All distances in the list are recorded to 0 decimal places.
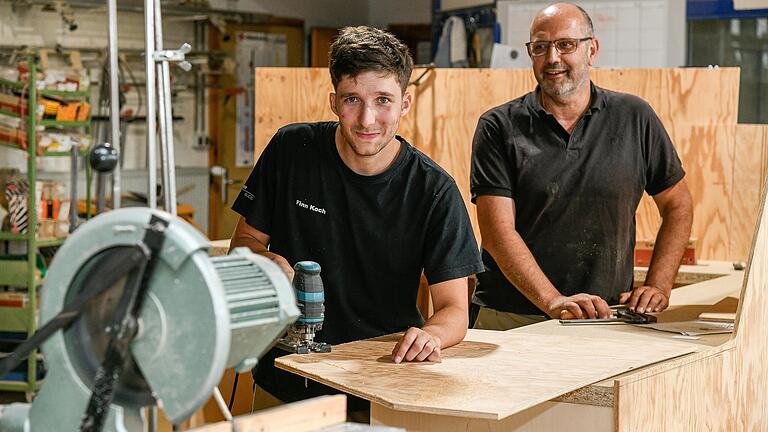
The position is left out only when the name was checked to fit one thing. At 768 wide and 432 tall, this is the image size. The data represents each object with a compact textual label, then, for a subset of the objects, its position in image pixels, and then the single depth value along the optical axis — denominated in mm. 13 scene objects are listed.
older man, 3365
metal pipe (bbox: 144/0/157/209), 1559
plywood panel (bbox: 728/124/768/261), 4695
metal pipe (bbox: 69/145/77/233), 1545
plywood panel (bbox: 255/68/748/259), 4773
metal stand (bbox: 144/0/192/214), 1555
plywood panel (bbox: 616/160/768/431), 2291
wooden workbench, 2160
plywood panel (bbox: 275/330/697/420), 2082
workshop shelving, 6135
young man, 2531
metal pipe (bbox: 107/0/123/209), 1559
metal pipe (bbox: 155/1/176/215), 1552
